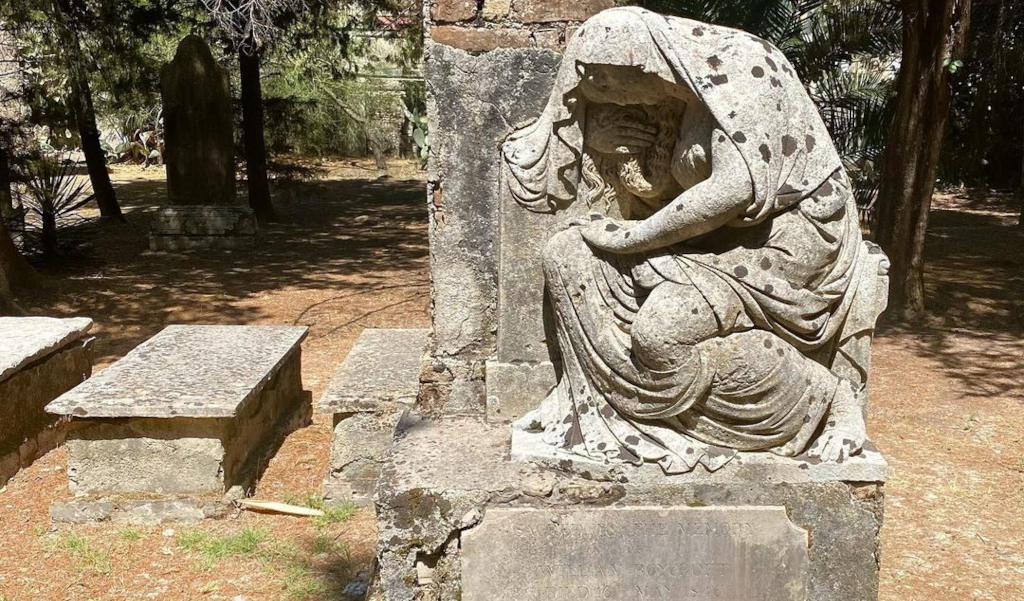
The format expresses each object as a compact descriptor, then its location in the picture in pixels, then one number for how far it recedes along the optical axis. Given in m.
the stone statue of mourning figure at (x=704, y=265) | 2.58
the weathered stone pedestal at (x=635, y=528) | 2.70
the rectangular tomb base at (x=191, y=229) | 10.68
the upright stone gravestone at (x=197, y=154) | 10.68
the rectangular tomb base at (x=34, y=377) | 4.64
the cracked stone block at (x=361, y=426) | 4.32
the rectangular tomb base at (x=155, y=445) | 4.09
